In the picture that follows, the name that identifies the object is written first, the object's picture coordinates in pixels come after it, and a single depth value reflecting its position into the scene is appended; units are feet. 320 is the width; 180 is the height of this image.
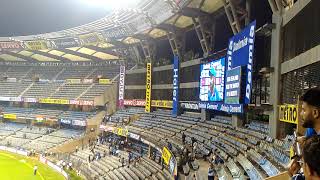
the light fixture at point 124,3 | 82.31
